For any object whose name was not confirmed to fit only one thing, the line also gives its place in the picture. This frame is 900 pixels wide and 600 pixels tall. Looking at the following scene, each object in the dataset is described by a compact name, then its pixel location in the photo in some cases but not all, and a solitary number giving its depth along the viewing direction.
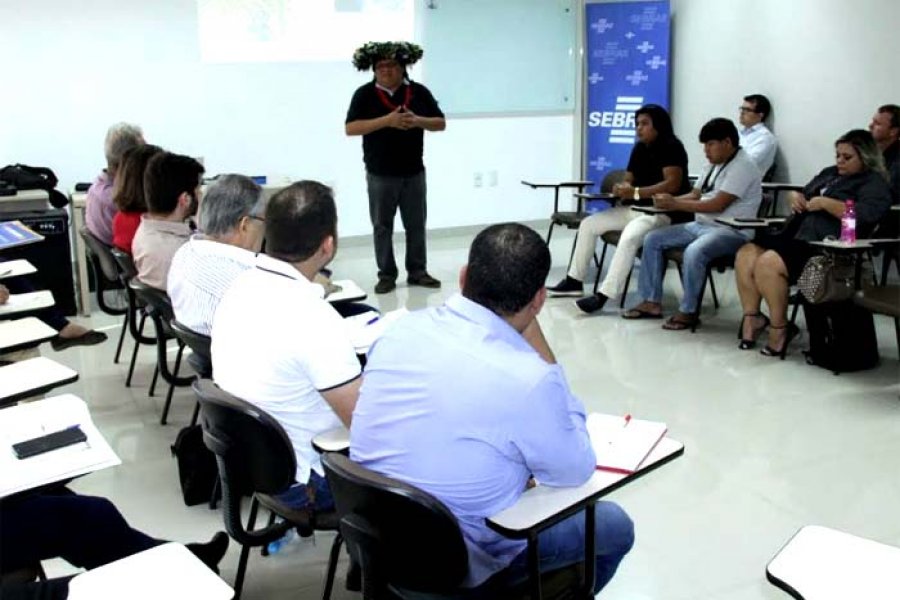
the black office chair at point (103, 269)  4.60
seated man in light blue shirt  1.83
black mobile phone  2.08
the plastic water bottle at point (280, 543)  3.03
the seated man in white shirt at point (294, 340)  2.30
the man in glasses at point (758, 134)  6.73
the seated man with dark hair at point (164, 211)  3.91
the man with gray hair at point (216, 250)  3.26
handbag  4.56
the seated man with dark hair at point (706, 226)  5.38
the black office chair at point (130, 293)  4.23
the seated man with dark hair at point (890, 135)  5.75
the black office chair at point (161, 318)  3.72
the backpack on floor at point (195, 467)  3.33
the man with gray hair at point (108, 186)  5.15
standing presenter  6.25
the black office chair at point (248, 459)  2.22
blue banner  7.82
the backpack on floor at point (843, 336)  4.64
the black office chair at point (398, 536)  1.79
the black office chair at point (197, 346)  3.14
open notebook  2.08
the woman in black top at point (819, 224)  4.88
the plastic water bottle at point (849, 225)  4.63
